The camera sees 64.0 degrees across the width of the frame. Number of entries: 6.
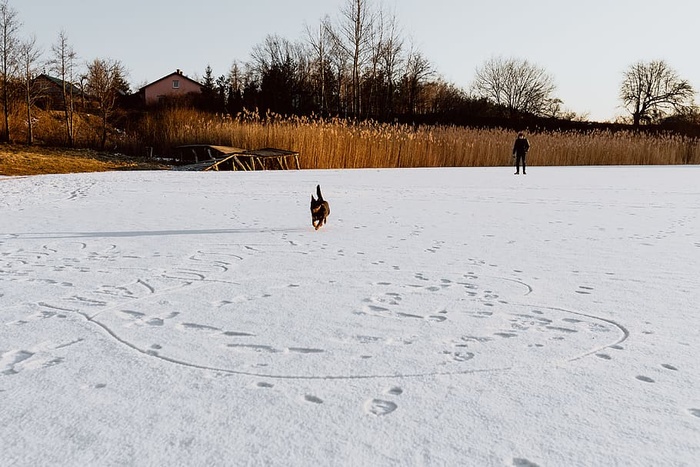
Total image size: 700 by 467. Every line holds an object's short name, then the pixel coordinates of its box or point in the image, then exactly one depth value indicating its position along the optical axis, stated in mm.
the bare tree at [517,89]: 44531
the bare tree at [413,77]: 35812
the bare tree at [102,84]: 26081
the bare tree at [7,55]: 24531
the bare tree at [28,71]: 24836
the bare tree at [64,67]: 26367
